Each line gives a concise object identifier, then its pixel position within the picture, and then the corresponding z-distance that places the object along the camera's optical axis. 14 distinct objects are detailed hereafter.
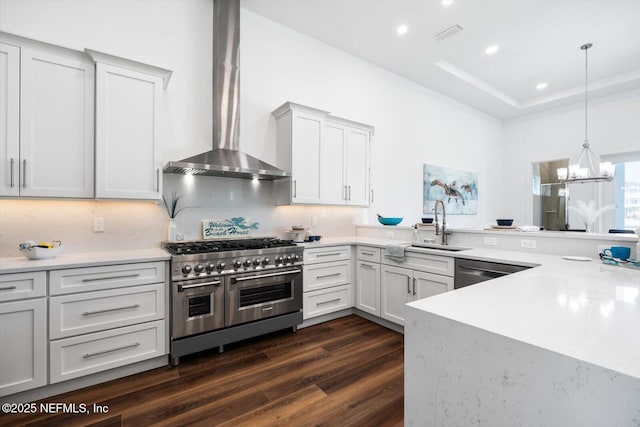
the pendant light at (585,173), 3.84
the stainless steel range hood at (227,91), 2.98
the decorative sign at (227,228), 3.09
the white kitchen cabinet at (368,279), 3.24
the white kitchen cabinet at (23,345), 1.81
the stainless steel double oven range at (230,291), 2.35
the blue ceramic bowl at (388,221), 3.83
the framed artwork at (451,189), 5.16
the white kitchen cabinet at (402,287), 2.66
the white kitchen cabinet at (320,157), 3.31
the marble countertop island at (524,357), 0.68
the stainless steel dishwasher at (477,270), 2.18
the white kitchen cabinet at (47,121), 2.01
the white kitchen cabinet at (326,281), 3.13
